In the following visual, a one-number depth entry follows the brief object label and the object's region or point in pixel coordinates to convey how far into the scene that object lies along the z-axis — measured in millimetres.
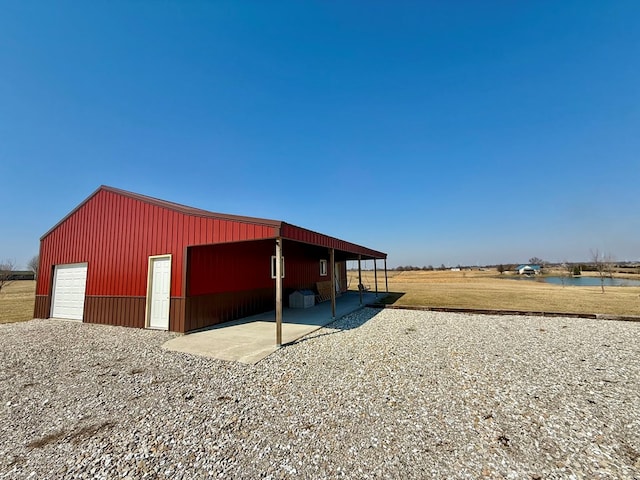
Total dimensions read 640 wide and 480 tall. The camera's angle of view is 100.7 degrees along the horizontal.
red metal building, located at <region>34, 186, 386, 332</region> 7496
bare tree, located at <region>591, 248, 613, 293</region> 24395
